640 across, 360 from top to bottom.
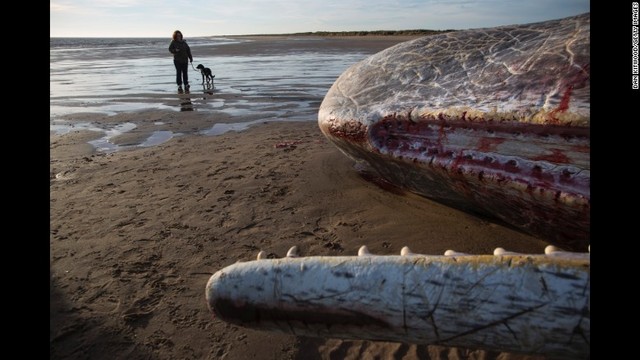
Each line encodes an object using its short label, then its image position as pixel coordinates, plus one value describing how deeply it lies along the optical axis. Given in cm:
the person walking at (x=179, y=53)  1241
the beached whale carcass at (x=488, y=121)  194
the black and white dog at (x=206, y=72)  1276
